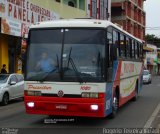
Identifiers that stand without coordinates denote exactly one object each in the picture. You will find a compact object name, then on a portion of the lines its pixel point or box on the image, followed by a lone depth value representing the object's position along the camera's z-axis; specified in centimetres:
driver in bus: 1266
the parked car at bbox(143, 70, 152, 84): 4462
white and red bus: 1236
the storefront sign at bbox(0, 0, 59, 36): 2789
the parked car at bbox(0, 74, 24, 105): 2028
